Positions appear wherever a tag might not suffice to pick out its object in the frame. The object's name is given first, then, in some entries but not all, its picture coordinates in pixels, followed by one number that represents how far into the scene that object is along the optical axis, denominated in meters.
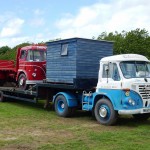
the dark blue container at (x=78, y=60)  9.15
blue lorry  7.99
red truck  11.45
